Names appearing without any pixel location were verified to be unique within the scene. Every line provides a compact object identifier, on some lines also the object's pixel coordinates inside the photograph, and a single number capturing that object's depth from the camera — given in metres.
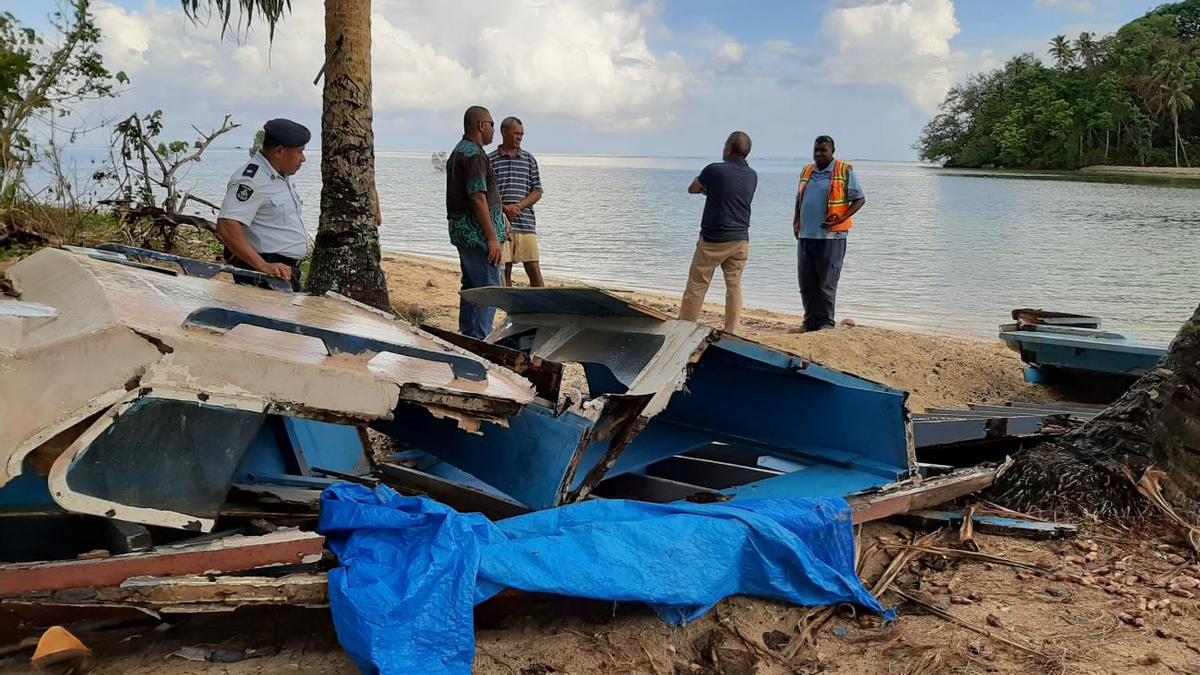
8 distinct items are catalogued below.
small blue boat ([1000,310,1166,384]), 6.17
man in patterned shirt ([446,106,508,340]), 6.08
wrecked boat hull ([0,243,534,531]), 2.30
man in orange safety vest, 8.41
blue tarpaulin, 2.39
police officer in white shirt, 4.49
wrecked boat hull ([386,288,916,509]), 3.10
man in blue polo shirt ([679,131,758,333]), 7.97
